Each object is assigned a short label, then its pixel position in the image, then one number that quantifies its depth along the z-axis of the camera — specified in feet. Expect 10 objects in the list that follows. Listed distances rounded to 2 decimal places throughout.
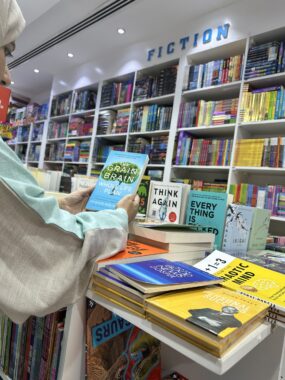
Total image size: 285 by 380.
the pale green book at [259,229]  4.04
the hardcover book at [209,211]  3.72
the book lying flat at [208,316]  1.73
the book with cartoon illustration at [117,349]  2.74
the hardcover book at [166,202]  3.87
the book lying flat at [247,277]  2.49
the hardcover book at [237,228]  3.74
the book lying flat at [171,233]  3.12
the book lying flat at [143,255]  2.59
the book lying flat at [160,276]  2.16
